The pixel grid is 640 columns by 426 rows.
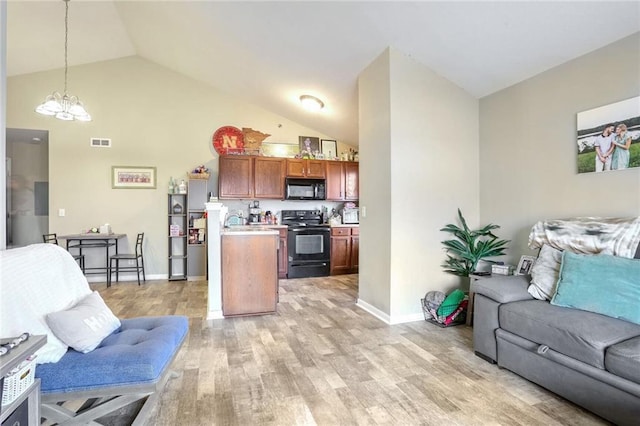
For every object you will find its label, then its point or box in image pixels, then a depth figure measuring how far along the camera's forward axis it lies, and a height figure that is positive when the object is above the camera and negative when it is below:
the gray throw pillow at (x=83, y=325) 1.62 -0.60
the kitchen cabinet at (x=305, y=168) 5.72 +0.81
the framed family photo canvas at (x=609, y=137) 2.35 +0.58
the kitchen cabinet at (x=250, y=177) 5.43 +0.62
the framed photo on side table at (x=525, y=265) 2.99 -0.51
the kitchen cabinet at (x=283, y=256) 5.52 -0.75
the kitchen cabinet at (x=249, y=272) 3.50 -0.66
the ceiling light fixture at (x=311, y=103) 4.87 +1.72
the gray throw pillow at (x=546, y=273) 2.33 -0.47
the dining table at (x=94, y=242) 4.84 -0.47
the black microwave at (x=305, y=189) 5.71 +0.43
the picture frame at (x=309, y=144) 6.14 +1.33
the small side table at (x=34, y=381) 1.10 -0.55
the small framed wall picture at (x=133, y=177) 5.42 +0.62
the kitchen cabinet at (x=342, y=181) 5.93 +0.60
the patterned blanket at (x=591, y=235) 2.16 -0.18
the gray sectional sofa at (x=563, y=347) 1.63 -0.81
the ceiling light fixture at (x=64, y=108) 3.34 +1.14
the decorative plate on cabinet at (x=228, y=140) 5.74 +1.32
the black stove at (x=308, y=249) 5.54 -0.65
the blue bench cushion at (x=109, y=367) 1.48 -0.73
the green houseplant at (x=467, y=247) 3.35 -0.38
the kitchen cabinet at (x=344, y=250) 5.73 -0.67
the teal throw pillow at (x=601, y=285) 1.91 -0.47
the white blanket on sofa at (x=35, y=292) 1.49 -0.41
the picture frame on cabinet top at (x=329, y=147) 6.22 +1.28
